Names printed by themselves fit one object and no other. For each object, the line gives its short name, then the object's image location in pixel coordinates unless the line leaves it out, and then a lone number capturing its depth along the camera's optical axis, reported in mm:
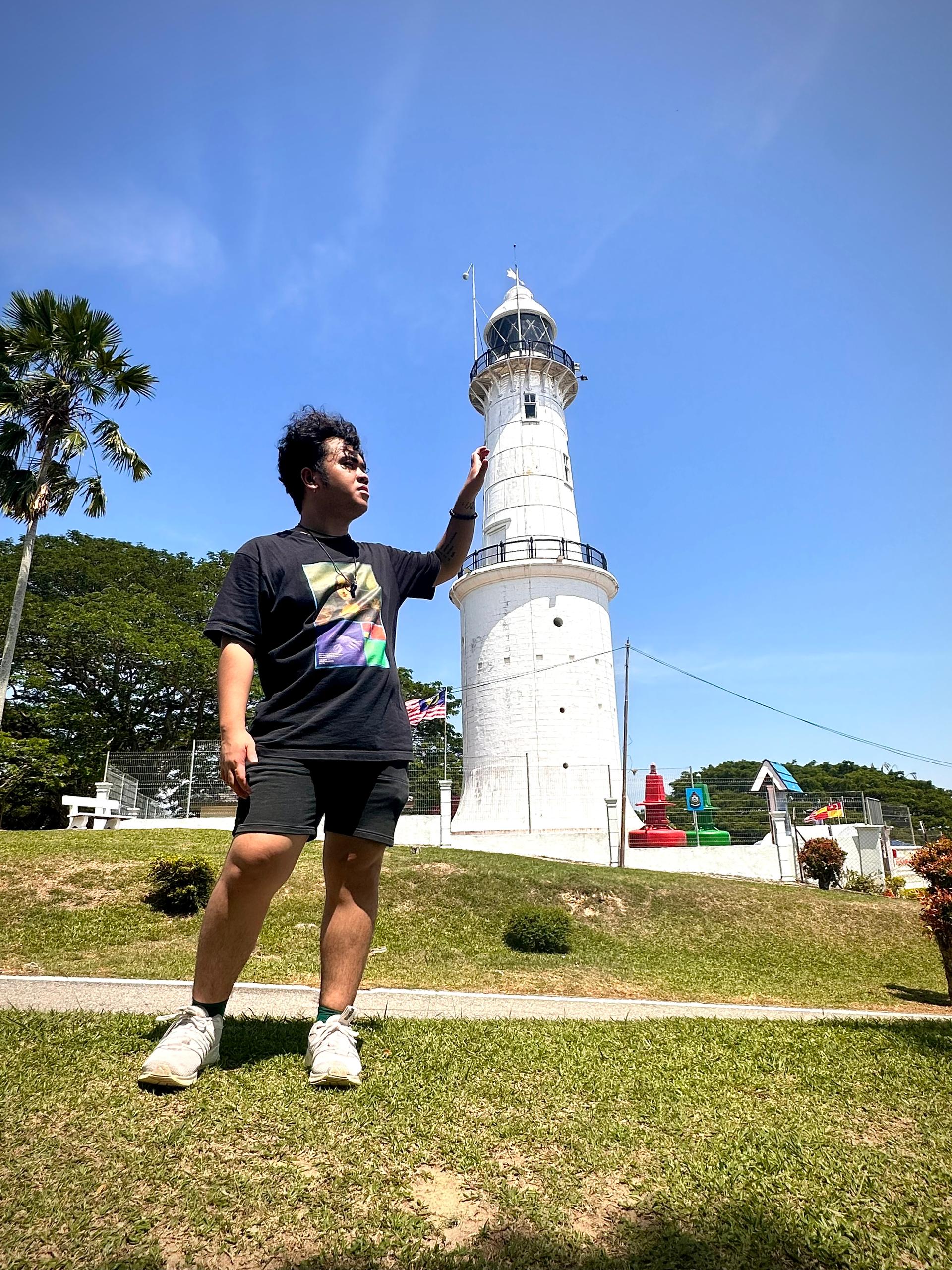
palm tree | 16578
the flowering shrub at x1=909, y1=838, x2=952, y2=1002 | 9727
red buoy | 20578
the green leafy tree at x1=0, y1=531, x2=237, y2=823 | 27844
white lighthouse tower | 21469
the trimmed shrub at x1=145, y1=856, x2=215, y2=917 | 10648
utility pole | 20094
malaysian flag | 21422
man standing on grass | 2777
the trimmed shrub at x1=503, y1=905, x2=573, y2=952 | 11031
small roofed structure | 21344
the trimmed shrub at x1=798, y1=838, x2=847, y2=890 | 19156
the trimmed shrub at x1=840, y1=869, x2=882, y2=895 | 19953
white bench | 16688
